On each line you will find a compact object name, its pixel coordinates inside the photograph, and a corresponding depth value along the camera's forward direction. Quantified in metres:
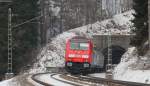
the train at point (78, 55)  44.97
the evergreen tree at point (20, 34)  66.89
